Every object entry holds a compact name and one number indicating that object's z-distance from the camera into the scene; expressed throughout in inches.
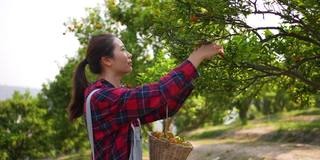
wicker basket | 124.7
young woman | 115.9
